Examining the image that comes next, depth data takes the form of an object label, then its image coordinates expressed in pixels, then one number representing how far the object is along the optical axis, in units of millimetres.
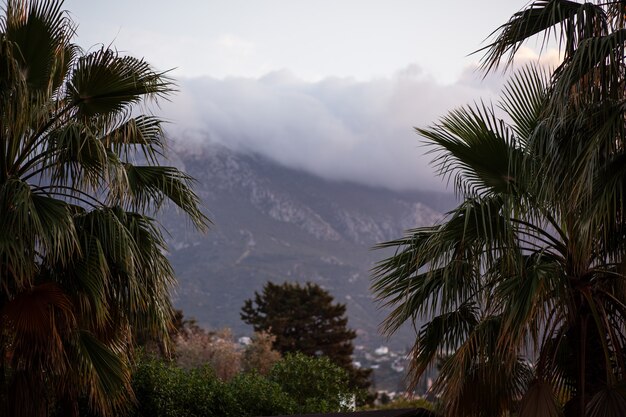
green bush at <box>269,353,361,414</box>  22344
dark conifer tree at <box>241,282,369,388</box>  46375
